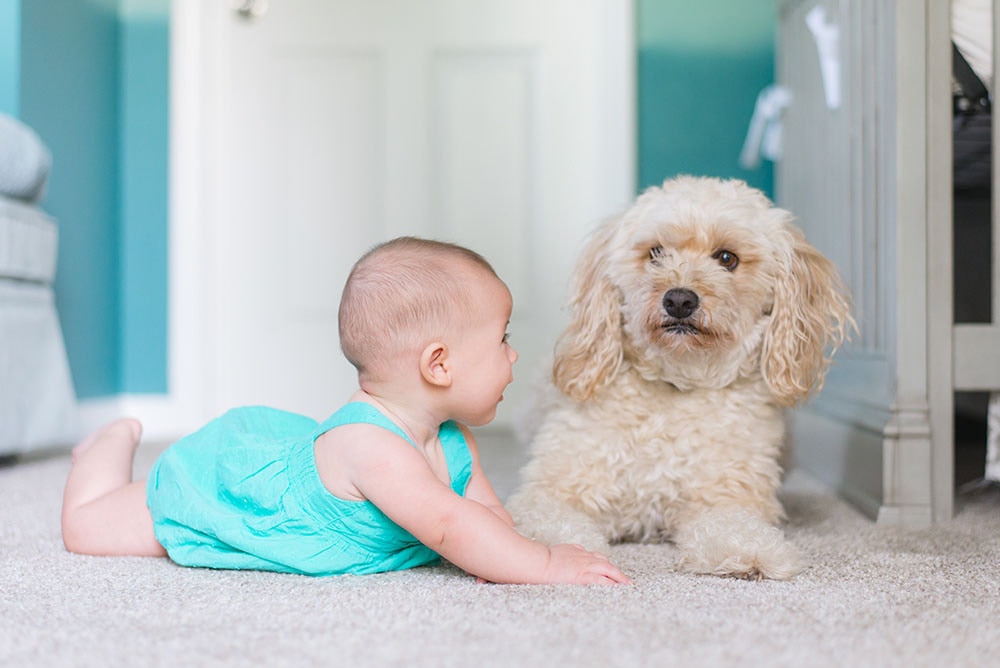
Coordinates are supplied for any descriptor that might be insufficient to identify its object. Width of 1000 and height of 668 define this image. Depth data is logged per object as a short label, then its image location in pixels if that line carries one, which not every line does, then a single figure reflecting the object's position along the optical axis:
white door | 3.30
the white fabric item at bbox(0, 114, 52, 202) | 2.18
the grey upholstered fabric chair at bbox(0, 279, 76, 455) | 2.28
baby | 1.11
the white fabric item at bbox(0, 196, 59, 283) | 2.23
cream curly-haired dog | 1.41
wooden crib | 1.65
